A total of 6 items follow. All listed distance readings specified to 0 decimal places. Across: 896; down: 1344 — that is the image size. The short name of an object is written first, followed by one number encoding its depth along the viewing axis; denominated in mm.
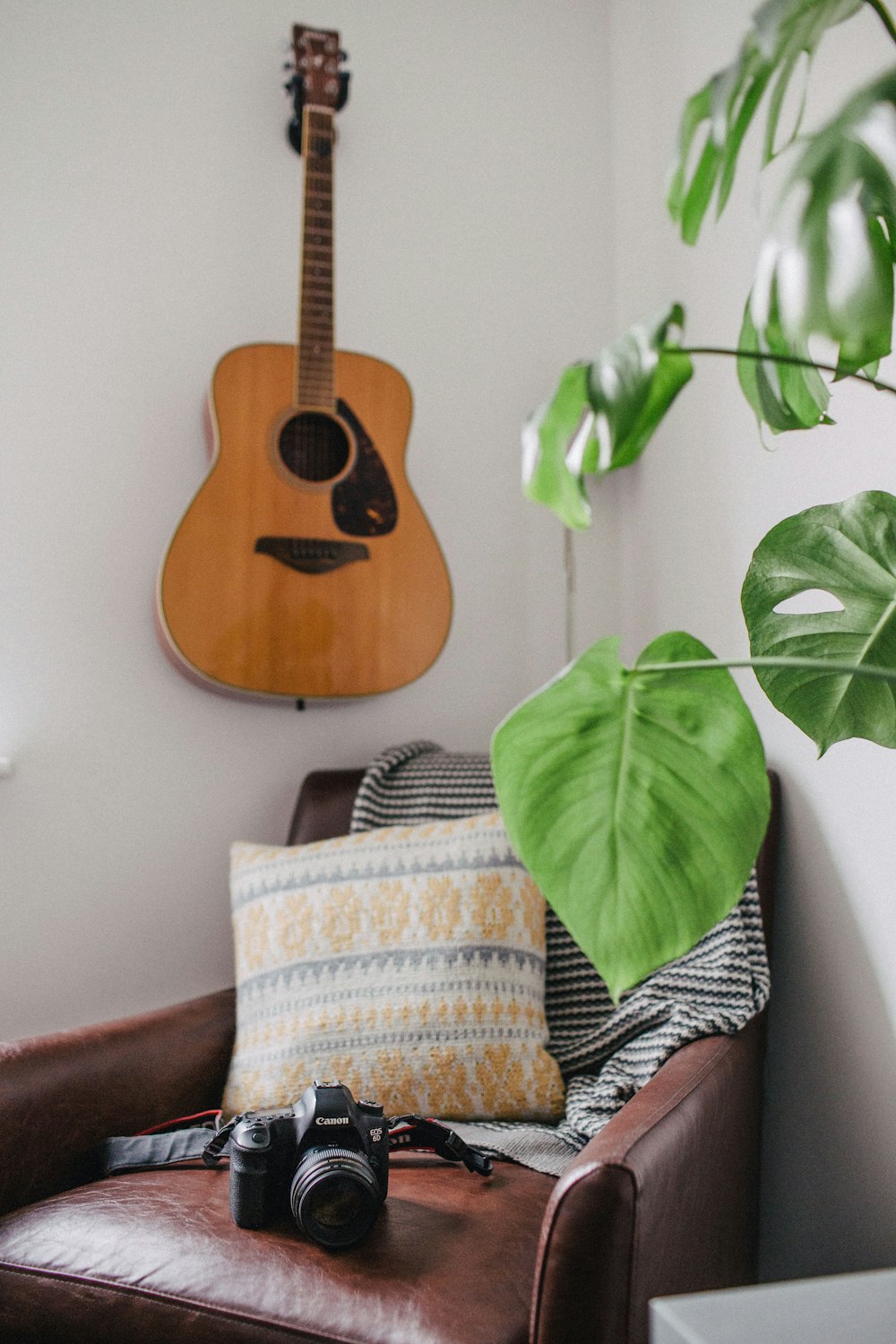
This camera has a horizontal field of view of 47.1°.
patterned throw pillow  1158
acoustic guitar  1524
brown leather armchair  731
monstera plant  540
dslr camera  840
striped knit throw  1077
